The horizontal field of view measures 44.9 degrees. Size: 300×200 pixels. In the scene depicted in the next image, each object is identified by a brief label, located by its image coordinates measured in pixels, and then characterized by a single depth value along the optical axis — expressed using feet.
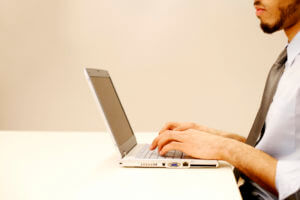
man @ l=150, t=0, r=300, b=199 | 3.31
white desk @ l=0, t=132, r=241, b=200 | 2.78
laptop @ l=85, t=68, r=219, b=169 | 3.60
